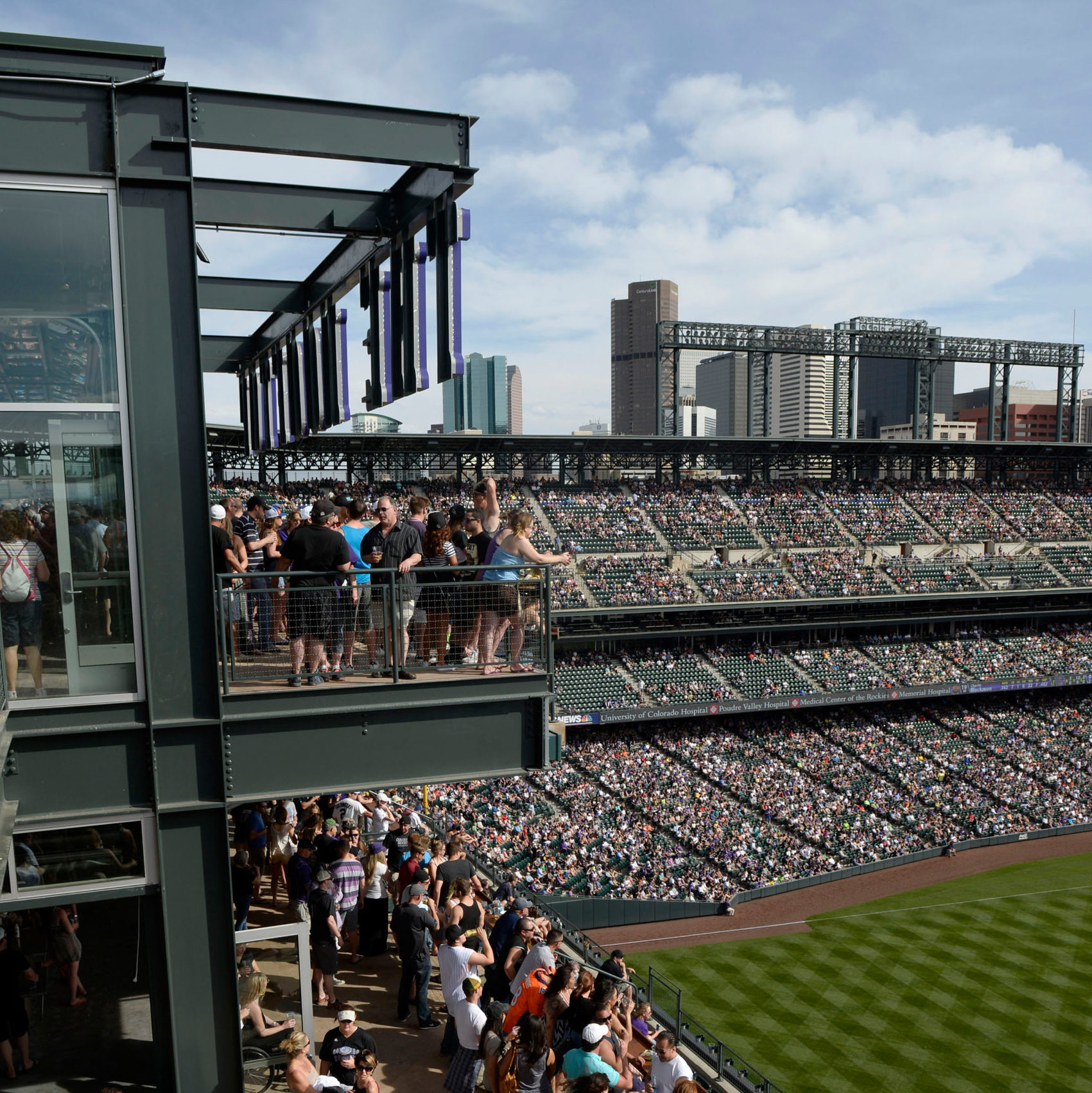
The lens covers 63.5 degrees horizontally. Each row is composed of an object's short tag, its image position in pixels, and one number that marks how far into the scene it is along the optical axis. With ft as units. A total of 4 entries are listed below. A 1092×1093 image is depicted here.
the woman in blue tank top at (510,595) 20.62
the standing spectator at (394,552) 20.33
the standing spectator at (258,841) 34.27
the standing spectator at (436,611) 20.35
